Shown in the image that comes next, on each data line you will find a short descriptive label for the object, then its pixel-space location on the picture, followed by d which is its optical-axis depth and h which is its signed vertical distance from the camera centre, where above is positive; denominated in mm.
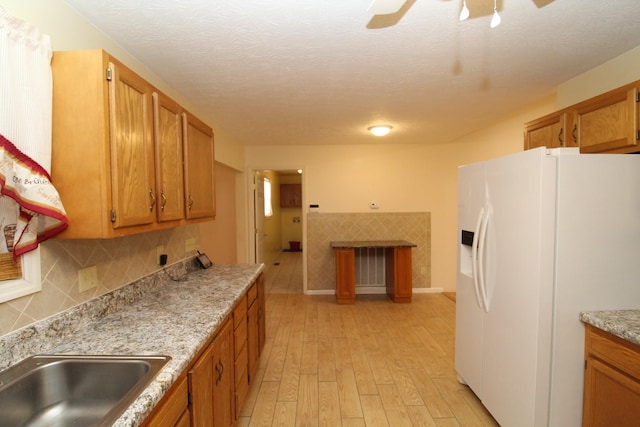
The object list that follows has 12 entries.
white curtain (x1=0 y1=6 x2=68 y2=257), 971 +226
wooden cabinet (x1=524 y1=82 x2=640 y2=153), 1589 +482
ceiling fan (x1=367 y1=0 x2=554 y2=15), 1093 +760
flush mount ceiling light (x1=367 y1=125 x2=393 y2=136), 3418 +869
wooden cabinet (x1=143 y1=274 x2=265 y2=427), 1051 -834
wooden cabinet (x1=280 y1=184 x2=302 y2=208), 9148 +237
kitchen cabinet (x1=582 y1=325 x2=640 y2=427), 1287 -864
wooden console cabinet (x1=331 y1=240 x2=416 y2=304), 4152 -1014
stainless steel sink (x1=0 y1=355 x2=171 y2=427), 1016 -663
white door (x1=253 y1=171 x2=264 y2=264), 4739 -225
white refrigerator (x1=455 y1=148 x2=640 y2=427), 1501 -325
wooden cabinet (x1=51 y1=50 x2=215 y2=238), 1138 +243
